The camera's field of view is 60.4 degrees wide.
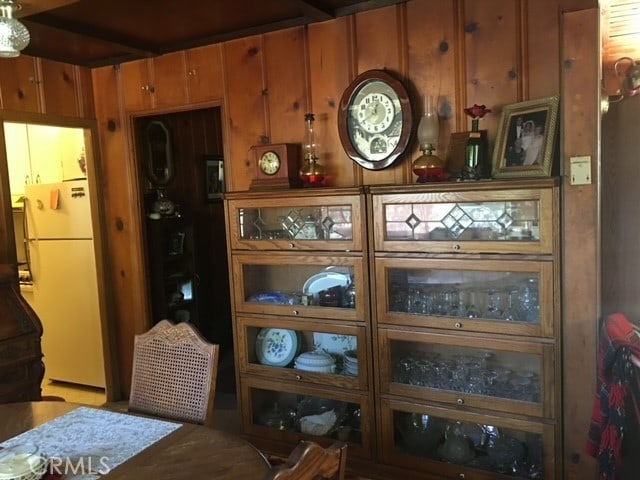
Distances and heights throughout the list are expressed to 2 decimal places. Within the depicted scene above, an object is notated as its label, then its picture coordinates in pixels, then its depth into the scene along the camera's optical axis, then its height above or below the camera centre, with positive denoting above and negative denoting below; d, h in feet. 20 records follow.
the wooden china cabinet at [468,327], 7.52 -2.01
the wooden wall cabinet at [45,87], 11.18 +2.61
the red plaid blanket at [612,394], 6.08 -2.47
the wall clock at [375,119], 9.21 +1.27
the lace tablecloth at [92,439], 4.89 -2.28
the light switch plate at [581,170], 7.10 +0.17
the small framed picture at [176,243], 14.58 -1.08
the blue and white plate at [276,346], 9.91 -2.70
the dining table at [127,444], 4.73 -2.29
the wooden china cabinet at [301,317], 8.91 -2.05
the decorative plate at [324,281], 9.27 -1.48
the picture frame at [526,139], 7.72 +0.67
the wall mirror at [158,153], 13.82 +1.30
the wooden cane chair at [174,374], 6.46 -2.08
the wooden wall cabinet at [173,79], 11.28 +2.64
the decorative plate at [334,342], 9.41 -2.57
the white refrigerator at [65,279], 13.52 -1.80
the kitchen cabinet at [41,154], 14.56 +1.50
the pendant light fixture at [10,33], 5.39 +1.75
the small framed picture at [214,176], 16.28 +0.74
